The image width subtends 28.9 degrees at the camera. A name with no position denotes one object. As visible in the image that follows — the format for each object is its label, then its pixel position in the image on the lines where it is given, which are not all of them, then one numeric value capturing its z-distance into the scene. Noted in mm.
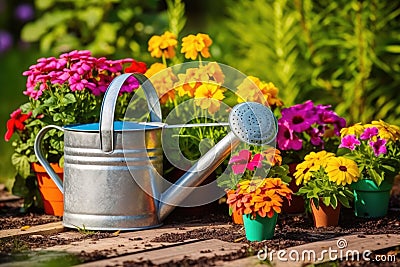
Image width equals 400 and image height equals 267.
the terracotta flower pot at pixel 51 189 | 3051
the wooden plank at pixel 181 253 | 2299
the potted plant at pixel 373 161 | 2885
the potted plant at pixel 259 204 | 2500
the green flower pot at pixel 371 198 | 2912
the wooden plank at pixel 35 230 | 2742
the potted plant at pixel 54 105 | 2984
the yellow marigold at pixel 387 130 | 2884
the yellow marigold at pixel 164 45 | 3135
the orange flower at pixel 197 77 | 3000
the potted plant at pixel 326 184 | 2721
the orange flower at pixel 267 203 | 2489
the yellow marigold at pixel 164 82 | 3082
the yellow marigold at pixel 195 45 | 3068
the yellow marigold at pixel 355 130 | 2945
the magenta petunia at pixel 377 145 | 2877
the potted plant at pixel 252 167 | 2775
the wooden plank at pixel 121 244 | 2457
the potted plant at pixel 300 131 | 2998
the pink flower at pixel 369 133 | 2902
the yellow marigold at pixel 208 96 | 2953
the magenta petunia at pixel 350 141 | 2914
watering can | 2689
